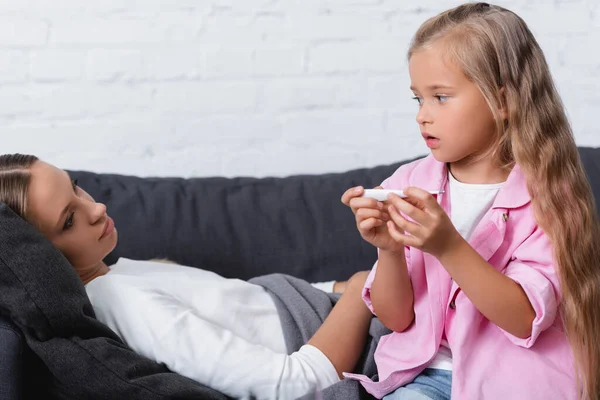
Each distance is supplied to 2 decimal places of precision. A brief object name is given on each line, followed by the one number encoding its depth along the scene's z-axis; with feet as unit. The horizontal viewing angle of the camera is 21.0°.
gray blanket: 6.73
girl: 6.20
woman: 6.64
